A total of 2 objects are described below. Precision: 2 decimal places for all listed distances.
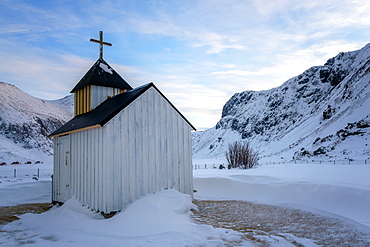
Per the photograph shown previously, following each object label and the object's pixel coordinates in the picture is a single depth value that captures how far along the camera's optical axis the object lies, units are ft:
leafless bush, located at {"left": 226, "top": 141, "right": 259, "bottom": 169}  98.47
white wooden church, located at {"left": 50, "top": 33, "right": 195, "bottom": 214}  32.42
